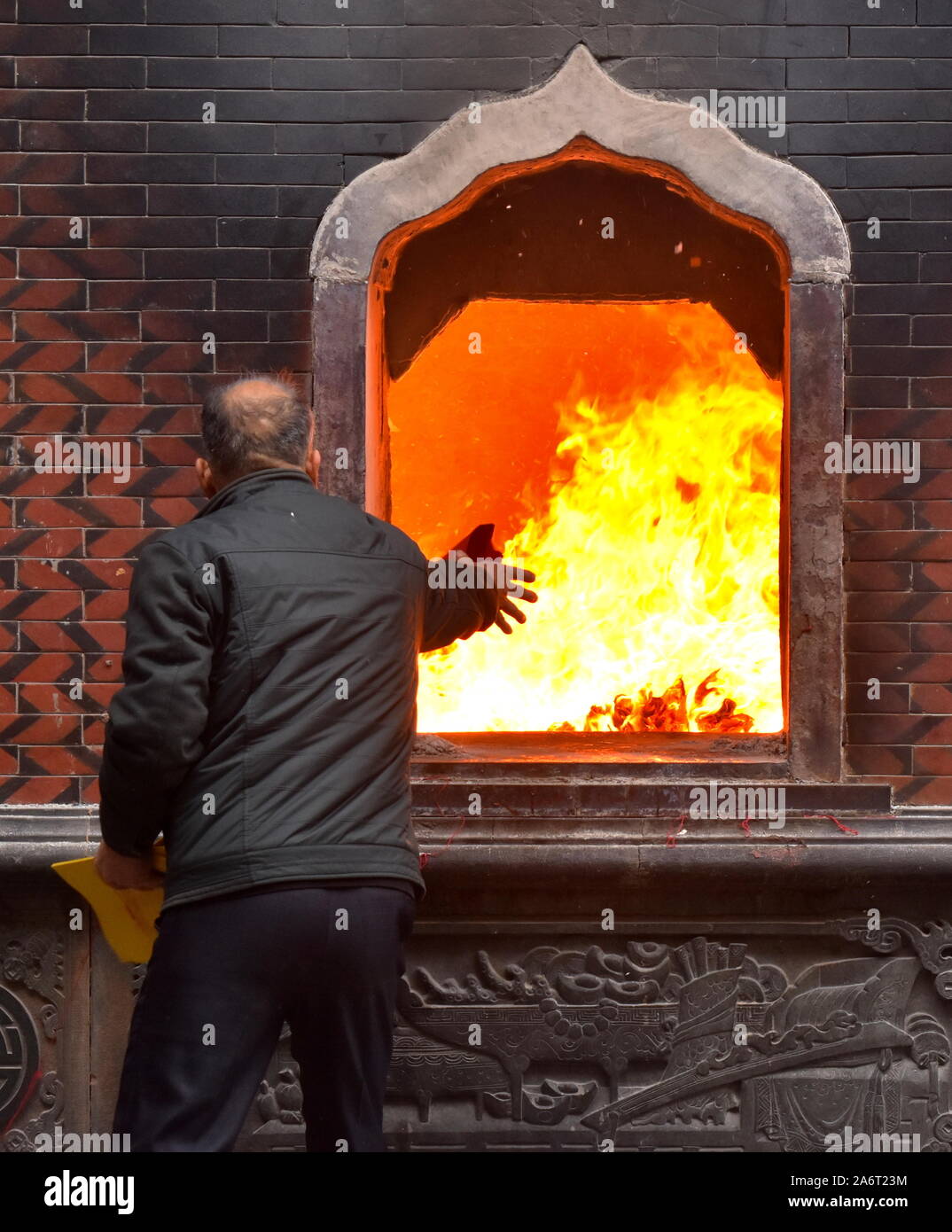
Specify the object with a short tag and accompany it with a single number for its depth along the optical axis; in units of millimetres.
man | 2783
